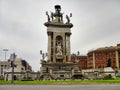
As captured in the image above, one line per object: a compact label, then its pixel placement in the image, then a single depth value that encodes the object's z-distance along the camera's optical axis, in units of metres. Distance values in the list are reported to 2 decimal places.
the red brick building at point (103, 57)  75.74
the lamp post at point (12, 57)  30.91
